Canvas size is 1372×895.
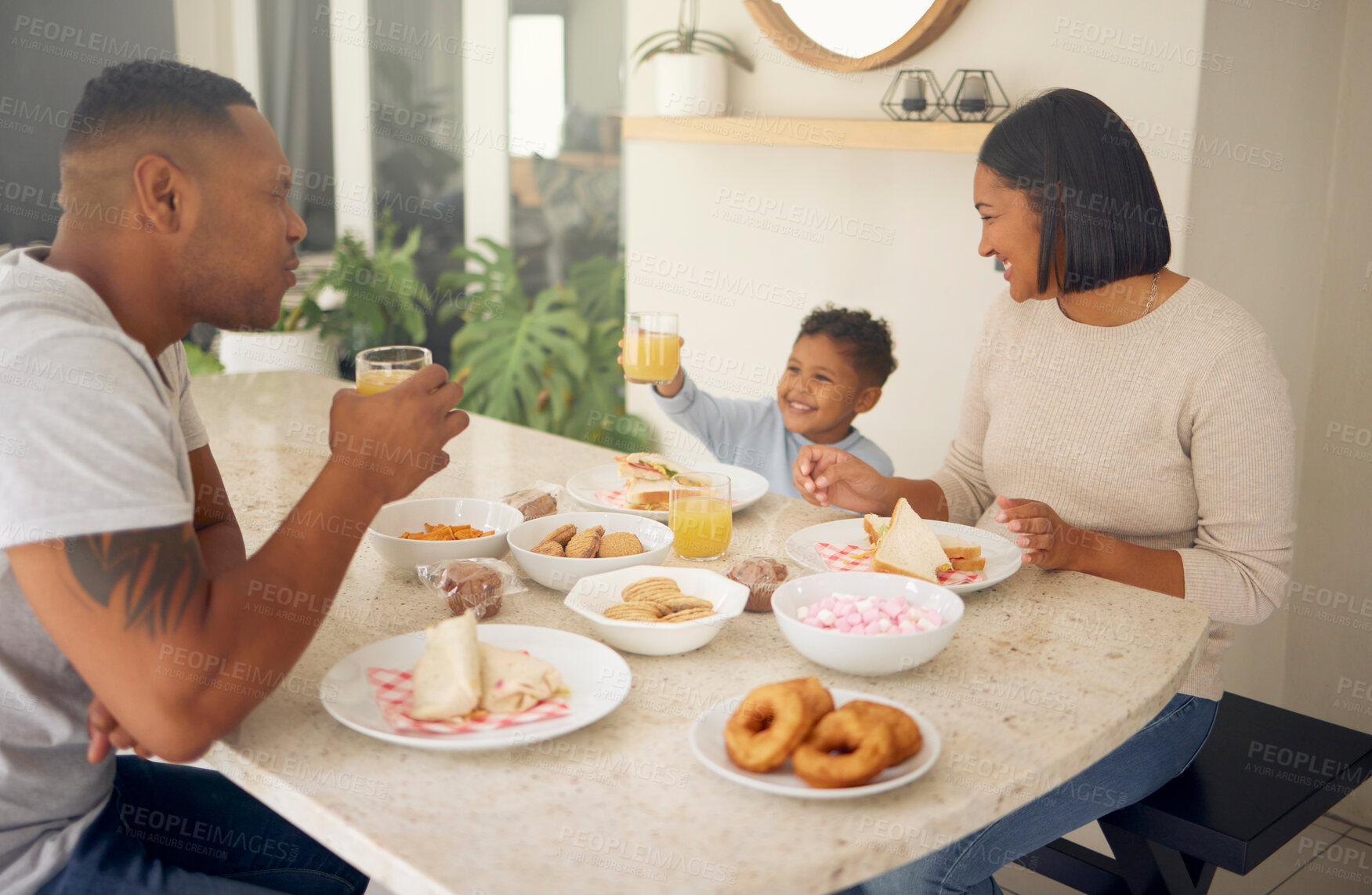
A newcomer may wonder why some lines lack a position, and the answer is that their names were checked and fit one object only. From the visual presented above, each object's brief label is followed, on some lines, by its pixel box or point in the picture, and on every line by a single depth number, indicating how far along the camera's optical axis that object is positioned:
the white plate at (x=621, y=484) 1.73
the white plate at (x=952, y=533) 1.40
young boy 2.49
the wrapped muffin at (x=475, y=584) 1.28
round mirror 2.58
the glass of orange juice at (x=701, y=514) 1.47
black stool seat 1.45
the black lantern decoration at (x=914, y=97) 2.49
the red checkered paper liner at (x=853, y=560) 1.39
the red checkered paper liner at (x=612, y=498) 1.70
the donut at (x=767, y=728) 0.94
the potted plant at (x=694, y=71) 2.97
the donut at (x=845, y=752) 0.92
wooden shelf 2.36
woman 1.51
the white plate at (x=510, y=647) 0.98
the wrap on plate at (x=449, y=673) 1.02
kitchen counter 0.84
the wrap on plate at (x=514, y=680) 1.04
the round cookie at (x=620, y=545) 1.39
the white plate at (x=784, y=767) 0.90
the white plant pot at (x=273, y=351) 4.11
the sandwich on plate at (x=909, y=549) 1.36
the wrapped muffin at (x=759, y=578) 1.33
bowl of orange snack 1.41
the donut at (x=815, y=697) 0.99
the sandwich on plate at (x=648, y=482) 1.68
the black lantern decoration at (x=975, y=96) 2.39
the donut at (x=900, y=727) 0.95
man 0.93
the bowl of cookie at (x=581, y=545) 1.35
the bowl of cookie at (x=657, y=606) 1.17
